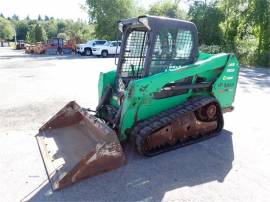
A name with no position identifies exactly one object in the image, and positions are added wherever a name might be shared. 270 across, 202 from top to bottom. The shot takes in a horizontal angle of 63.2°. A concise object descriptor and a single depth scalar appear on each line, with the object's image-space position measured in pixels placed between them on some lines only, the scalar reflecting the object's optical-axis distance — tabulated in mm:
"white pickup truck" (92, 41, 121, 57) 20127
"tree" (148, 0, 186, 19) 30432
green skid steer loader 3205
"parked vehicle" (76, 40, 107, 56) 20968
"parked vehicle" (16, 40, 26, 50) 36288
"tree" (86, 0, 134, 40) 26674
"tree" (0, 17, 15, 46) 62081
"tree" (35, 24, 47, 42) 45971
